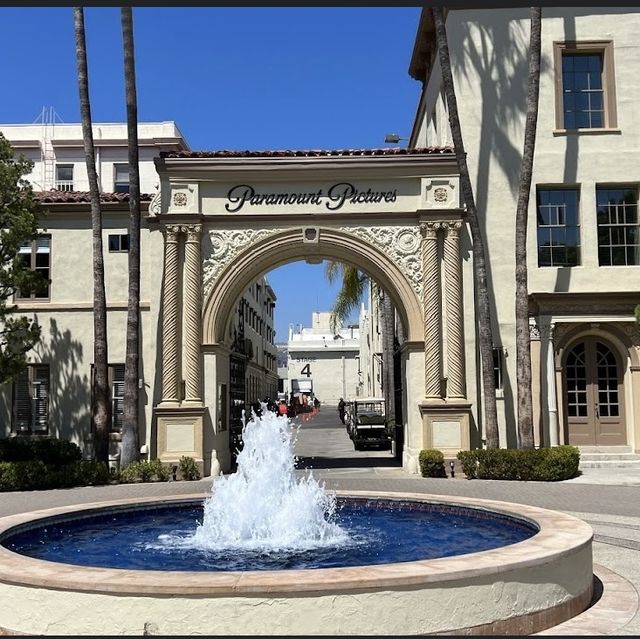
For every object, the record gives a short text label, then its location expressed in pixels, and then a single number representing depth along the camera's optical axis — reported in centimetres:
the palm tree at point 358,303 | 3164
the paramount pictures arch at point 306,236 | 1914
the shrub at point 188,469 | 1814
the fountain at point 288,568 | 555
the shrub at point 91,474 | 1744
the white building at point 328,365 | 10281
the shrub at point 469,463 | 1778
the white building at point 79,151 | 4212
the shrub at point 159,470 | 1795
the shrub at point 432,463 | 1816
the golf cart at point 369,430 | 2945
